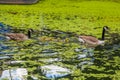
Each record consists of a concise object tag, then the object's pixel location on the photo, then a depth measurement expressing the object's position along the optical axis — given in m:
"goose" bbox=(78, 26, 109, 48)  10.90
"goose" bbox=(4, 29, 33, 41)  10.80
